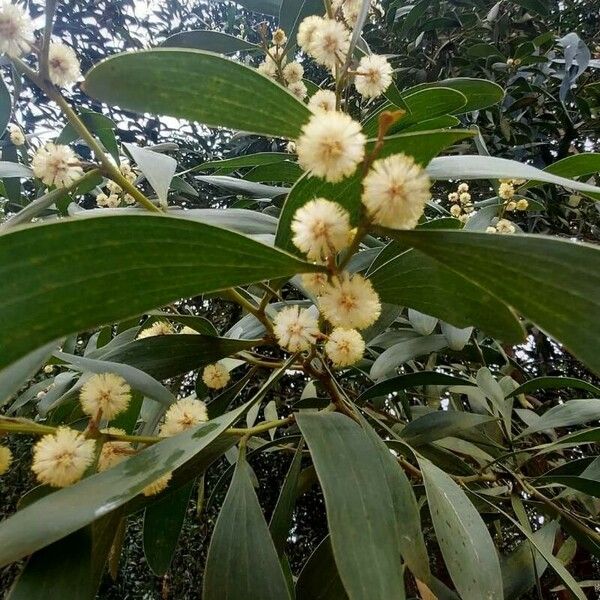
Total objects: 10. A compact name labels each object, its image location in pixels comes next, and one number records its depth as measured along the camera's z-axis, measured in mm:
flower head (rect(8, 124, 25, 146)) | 228
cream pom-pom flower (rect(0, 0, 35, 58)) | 117
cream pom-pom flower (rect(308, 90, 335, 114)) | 133
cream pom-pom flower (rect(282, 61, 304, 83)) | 178
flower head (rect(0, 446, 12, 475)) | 105
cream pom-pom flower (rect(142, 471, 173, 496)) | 104
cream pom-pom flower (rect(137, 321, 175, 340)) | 172
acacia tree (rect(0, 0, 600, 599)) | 76
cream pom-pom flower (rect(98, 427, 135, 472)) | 112
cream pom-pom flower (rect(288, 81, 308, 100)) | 179
